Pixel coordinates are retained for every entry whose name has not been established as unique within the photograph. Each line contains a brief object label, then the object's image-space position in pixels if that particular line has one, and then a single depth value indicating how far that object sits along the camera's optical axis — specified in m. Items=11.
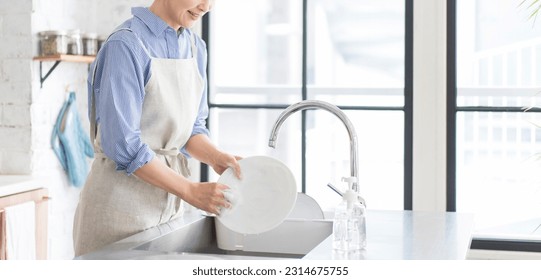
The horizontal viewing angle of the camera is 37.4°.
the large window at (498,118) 3.90
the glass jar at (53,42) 3.79
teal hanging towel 3.97
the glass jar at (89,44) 4.00
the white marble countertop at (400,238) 2.01
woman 2.18
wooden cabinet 3.53
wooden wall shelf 3.77
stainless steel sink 2.54
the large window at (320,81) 4.10
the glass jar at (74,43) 3.91
